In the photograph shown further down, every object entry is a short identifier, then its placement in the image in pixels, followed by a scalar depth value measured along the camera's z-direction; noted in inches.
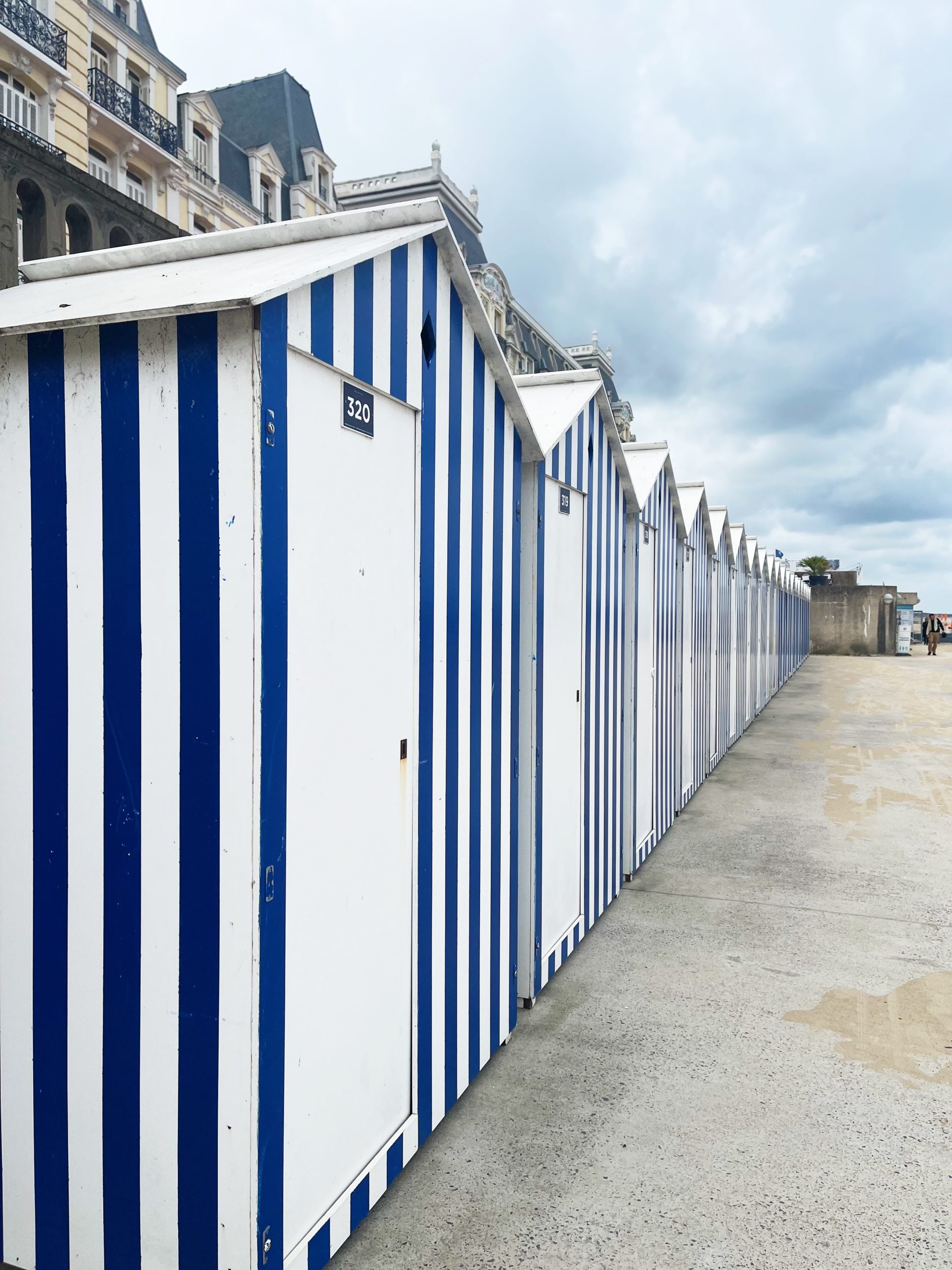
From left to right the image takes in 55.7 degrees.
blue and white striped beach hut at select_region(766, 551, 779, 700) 730.2
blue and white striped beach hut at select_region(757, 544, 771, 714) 647.8
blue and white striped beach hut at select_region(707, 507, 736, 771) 401.1
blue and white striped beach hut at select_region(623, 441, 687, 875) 243.3
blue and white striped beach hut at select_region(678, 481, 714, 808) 322.3
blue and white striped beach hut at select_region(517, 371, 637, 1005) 155.6
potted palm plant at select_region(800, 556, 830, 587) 1551.4
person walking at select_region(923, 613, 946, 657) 1405.0
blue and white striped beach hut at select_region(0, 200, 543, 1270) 80.9
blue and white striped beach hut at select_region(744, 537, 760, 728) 567.2
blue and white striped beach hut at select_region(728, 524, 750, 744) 485.4
